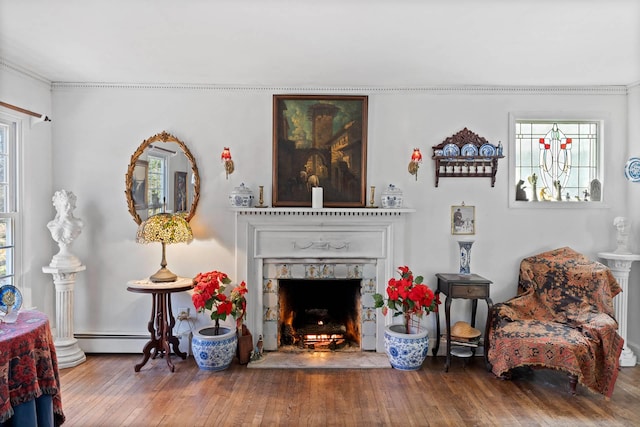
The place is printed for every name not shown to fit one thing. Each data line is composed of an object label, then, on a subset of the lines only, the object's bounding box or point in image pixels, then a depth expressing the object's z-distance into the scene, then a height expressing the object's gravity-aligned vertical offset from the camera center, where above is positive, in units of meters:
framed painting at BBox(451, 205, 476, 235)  4.19 -0.09
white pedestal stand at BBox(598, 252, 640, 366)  3.88 -0.79
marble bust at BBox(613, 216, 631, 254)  3.96 -0.21
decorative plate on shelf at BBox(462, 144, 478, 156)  4.13 +0.58
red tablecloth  2.15 -0.81
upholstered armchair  3.29 -0.93
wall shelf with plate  4.12 +0.51
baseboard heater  4.16 -1.27
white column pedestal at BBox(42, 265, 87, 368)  3.84 -0.97
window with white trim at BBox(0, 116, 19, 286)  3.63 +0.08
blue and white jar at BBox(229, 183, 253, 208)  4.00 +0.12
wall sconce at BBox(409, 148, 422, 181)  4.02 +0.46
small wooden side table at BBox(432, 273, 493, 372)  3.79 -0.71
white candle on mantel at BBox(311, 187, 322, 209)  4.03 +0.12
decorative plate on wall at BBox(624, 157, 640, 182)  3.82 +0.38
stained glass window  4.29 +0.51
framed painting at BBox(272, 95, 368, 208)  4.18 +0.58
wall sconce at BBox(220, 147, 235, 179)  4.00 +0.46
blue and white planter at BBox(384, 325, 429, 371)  3.72 -1.19
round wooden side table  3.72 -0.96
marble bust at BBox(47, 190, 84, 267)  3.80 -0.16
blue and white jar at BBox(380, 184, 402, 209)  4.05 +0.12
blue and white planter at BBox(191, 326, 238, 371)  3.67 -1.19
